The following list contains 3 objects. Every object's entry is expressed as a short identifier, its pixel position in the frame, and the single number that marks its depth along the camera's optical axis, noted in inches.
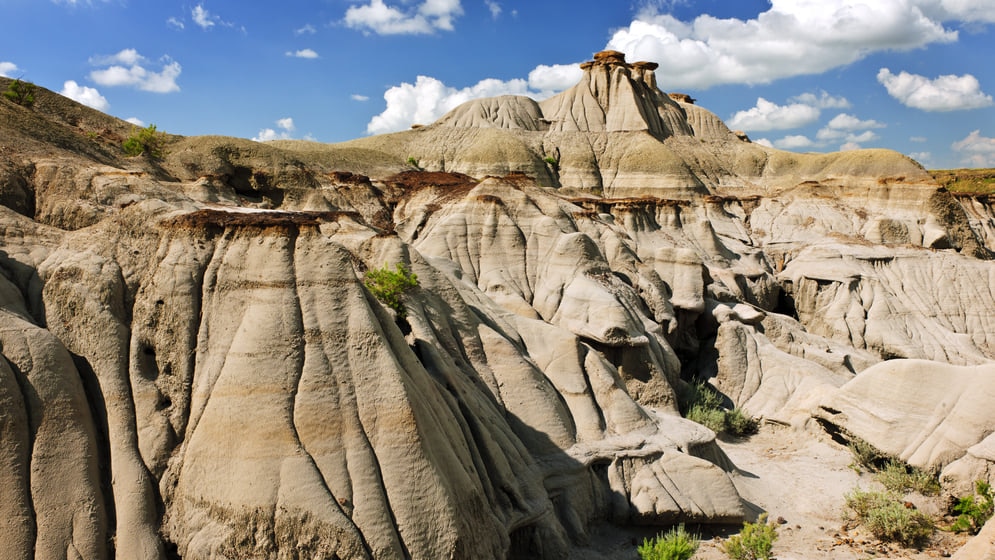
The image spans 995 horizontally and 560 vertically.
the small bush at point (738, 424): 786.2
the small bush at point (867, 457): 637.3
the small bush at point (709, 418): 758.5
